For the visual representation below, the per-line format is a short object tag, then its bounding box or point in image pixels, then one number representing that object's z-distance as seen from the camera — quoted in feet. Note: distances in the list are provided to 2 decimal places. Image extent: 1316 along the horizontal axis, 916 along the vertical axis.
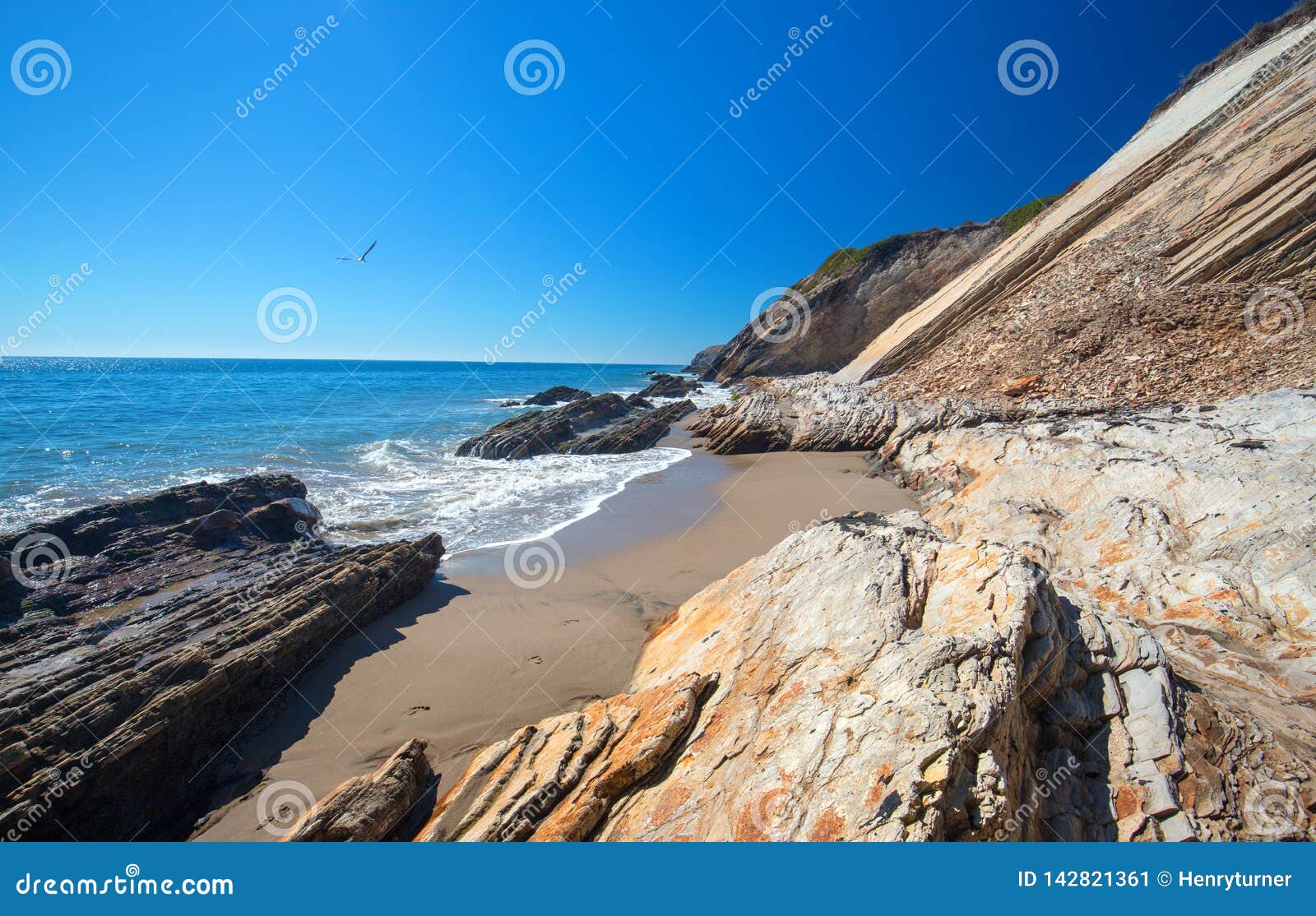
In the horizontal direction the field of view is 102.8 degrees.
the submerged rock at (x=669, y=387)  149.18
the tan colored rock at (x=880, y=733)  9.52
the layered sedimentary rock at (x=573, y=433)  70.90
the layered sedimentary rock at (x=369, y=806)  13.46
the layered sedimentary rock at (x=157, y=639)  16.06
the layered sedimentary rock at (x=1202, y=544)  10.59
